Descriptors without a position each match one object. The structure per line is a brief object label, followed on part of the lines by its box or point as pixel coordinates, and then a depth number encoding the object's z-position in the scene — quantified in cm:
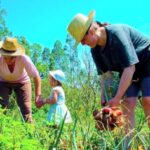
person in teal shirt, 396
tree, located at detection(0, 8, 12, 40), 1908
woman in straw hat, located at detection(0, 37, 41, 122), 608
